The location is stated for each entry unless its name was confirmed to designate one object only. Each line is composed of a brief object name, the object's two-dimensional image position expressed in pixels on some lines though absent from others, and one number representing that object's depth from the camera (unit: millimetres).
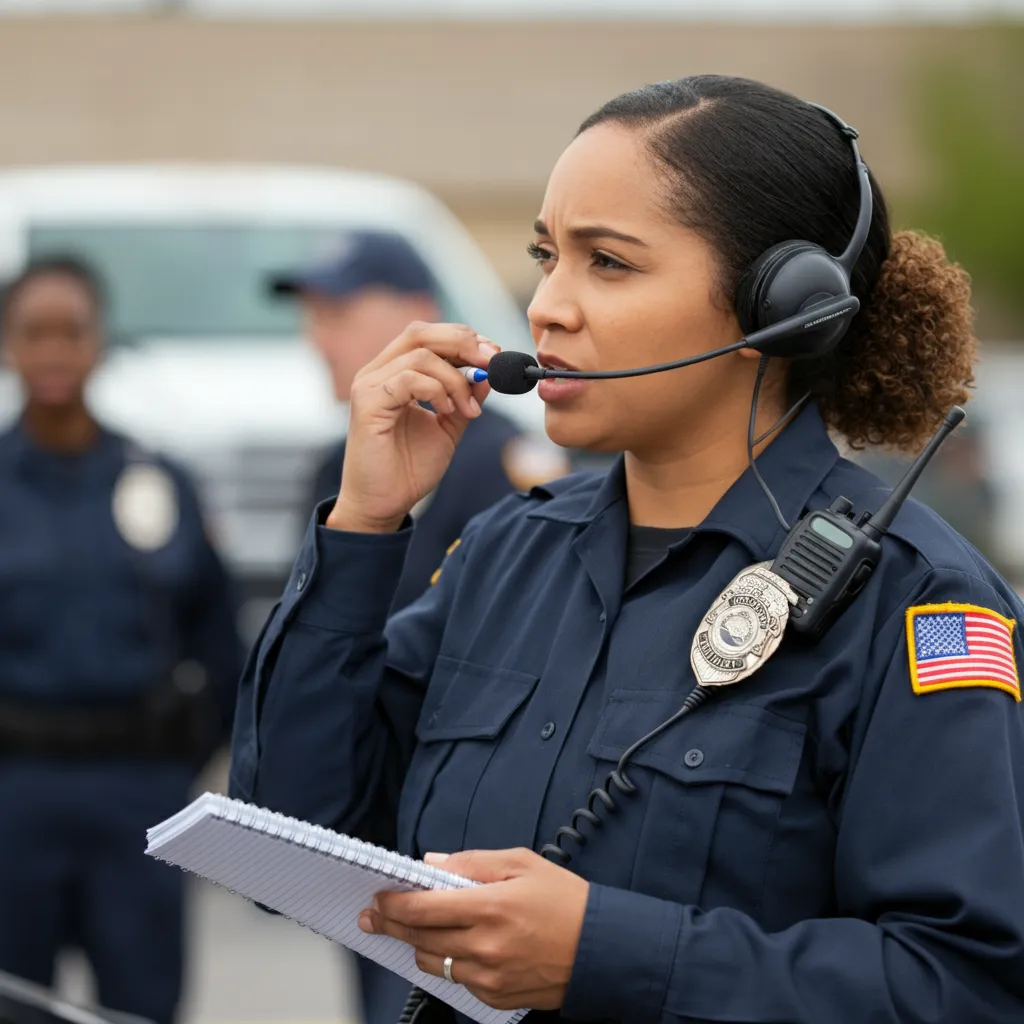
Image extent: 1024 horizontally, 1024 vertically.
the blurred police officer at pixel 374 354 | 7406
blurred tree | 54469
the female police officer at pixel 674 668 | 3750
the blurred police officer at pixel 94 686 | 8789
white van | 14906
